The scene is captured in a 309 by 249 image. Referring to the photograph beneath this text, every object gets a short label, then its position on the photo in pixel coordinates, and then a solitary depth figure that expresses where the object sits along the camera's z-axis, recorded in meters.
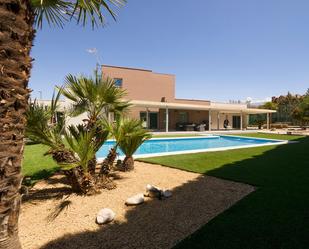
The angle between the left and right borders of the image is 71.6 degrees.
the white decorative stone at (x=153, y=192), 5.19
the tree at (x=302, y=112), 32.69
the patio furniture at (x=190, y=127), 27.72
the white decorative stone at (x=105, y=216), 3.91
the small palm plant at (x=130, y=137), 6.09
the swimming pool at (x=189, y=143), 15.40
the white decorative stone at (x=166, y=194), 5.16
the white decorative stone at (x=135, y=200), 4.74
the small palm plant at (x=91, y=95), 5.29
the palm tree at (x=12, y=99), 1.99
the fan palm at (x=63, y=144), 4.48
